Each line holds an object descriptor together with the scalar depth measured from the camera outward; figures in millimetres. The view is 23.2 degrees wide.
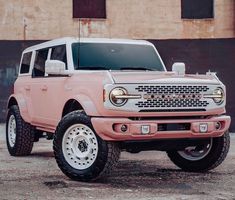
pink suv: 6984
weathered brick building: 18609
